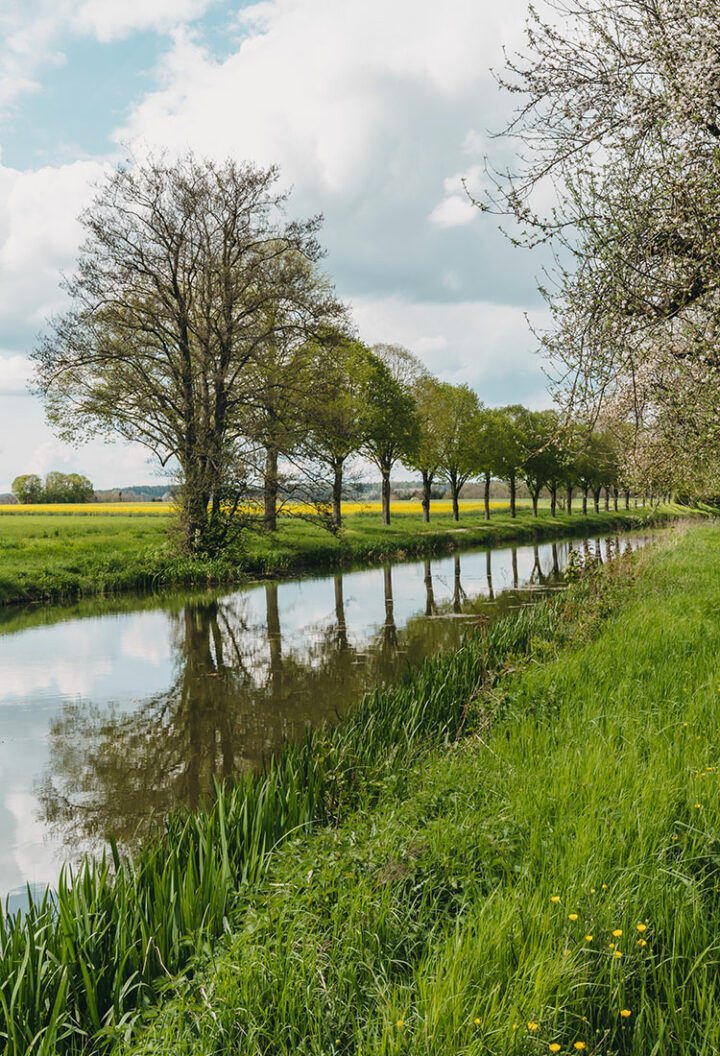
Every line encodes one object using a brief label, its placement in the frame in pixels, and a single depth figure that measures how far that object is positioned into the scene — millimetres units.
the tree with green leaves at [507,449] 47250
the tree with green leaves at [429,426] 43188
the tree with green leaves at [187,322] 22266
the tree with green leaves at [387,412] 34984
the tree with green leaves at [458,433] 44375
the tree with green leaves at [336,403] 24688
